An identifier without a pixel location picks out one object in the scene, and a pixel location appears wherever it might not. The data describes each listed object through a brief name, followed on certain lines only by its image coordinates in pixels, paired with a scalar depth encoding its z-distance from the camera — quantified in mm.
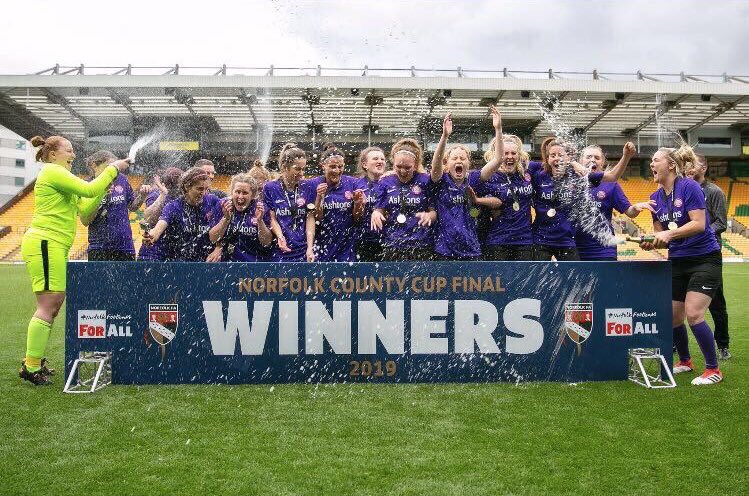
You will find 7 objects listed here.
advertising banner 4922
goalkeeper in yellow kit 5055
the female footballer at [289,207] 5688
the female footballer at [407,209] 5406
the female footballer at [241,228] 5531
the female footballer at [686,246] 5043
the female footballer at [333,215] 5629
